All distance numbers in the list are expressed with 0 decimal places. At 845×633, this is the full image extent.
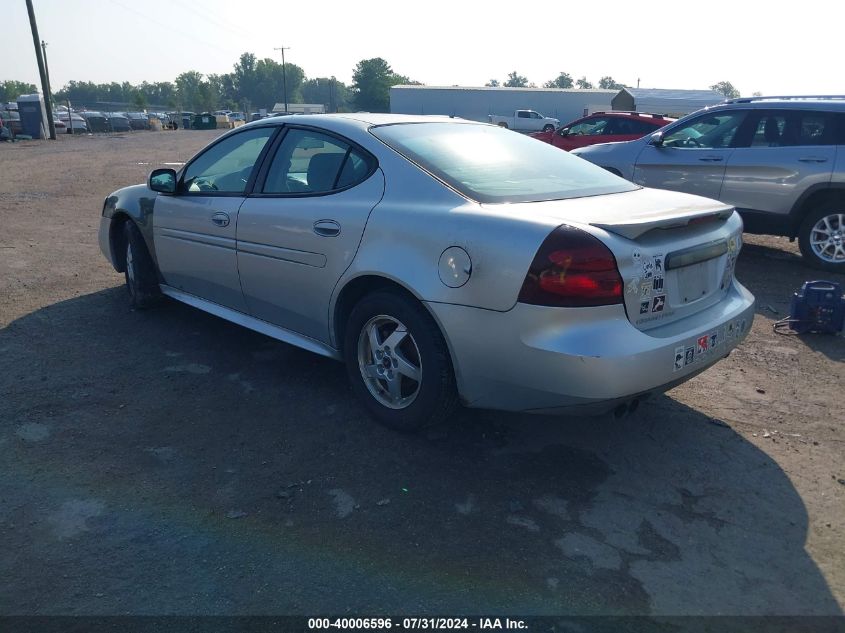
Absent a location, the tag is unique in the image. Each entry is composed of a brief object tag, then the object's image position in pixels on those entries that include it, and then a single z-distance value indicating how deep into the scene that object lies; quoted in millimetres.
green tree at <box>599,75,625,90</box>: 150388
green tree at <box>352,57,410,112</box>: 100812
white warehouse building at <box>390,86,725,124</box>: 62094
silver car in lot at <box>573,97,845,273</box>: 7160
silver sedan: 2932
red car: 16719
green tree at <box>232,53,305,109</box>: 151375
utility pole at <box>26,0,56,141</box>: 33375
